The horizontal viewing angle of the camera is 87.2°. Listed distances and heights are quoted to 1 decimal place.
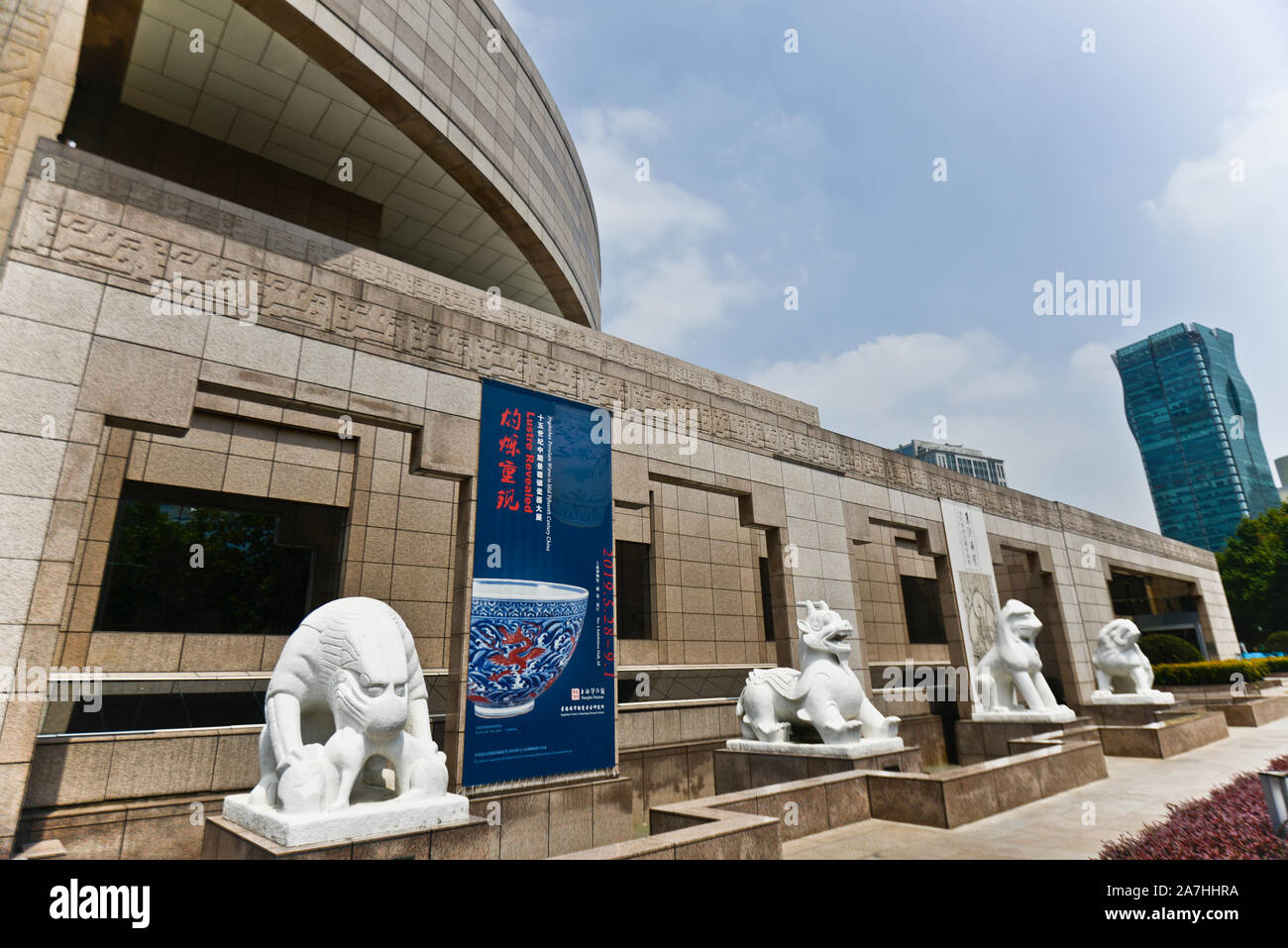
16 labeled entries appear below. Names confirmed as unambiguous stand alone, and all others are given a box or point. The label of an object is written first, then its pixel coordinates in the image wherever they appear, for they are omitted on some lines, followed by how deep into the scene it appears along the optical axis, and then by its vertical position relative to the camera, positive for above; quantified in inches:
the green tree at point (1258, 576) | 1829.5 +228.1
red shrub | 177.3 -47.3
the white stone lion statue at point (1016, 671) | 518.9 -2.6
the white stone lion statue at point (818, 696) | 385.1 -14.2
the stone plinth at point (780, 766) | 364.8 -50.9
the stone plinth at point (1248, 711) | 647.1 -45.8
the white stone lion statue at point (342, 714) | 218.7 -10.7
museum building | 295.0 +147.3
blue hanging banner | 345.1 +42.7
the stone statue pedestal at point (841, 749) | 365.7 -41.7
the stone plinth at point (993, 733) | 502.6 -48.5
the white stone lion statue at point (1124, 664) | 598.2 +0.7
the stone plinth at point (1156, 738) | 473.1 -51.6
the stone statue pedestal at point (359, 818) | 204.2 -41.9
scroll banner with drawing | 653.3 +88.3
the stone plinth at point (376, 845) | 202.8 -50.2
